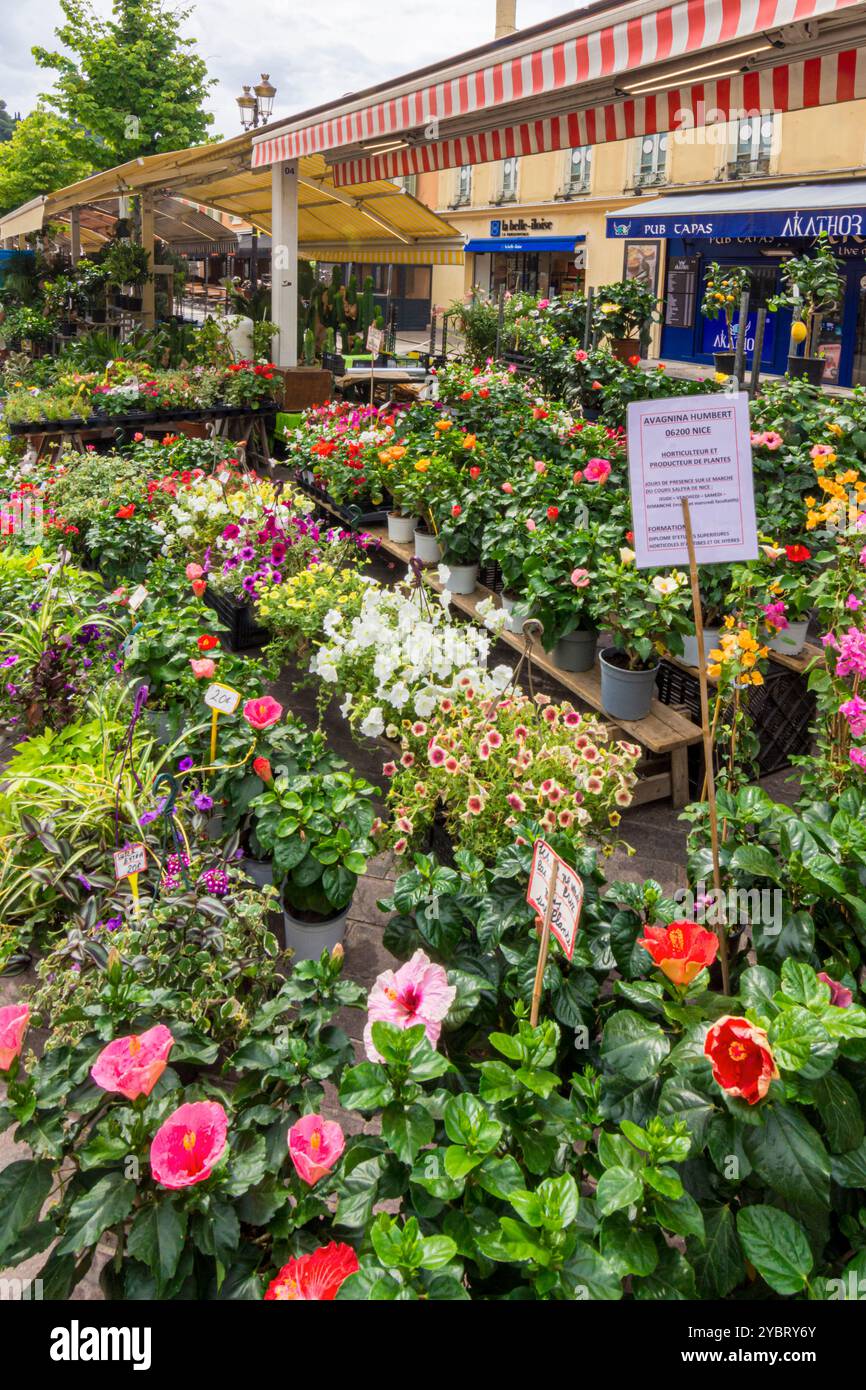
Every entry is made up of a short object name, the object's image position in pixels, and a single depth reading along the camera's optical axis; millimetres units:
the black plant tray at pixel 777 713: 3764
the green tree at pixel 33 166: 29078
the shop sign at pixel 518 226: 25122
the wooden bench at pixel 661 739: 3648
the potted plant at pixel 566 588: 3895
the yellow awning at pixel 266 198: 10242
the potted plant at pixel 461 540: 4926
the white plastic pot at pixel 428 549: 5520
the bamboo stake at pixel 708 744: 1882
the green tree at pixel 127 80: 19797
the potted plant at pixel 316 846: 2541
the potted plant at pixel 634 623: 3604
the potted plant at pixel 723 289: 8242
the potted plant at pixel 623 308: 8438
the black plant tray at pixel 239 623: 4879
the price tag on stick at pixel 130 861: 2299
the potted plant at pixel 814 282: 7406
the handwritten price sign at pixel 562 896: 1591
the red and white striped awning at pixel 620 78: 3803
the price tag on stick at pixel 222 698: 2645
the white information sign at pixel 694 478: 2088
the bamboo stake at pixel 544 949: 1542
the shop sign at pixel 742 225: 12852
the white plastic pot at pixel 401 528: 5840
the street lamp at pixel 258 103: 13836
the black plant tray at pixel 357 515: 5945
